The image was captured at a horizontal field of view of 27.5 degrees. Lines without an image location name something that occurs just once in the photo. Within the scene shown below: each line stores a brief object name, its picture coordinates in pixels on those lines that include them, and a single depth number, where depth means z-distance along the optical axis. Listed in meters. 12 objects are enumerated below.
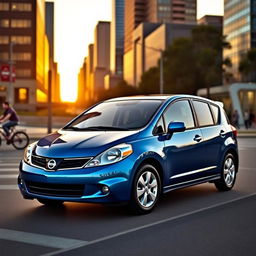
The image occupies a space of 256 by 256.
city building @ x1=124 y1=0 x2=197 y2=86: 185.50
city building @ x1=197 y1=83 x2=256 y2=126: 55.38
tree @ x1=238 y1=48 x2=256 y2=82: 74.94
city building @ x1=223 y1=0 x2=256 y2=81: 90.38
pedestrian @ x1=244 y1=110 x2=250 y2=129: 43.27
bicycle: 18.59
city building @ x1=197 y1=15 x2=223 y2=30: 172.60
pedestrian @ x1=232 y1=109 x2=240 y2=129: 40.97
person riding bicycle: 17.78
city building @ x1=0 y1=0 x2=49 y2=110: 115.44
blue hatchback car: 6.34
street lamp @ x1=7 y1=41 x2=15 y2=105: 33.69
